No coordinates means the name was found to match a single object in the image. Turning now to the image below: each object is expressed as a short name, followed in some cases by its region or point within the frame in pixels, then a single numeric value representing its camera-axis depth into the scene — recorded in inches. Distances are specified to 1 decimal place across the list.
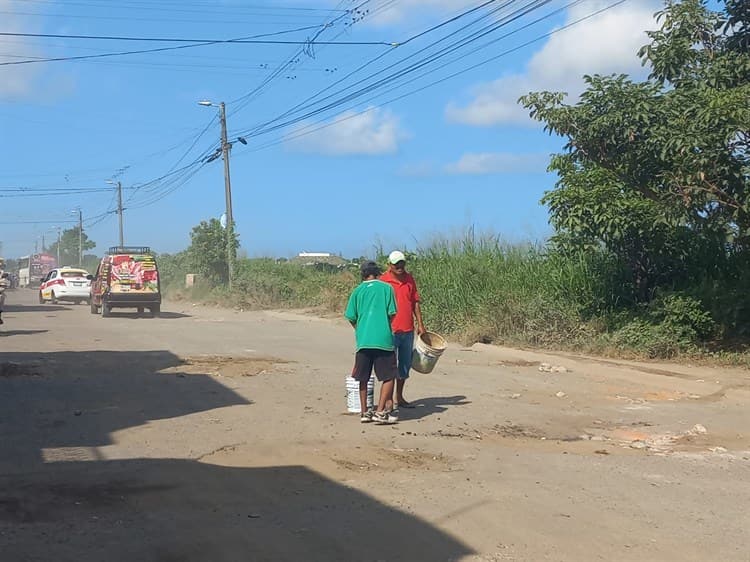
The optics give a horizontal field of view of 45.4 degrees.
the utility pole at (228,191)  1598.2
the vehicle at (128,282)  1162.0
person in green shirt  384.8
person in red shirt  416.5
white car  1521.9
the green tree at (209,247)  1768.0
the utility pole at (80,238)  3750.0
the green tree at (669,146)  506.9
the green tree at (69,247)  4734.3
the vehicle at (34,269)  3240.7
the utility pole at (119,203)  2810.0
